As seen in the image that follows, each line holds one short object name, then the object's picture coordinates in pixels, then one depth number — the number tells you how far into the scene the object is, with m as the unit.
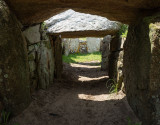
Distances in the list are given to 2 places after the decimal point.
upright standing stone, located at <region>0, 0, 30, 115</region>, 2.59
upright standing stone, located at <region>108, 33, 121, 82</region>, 4.74
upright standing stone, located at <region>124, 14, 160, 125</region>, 2.30
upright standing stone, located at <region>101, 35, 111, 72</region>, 8.13
